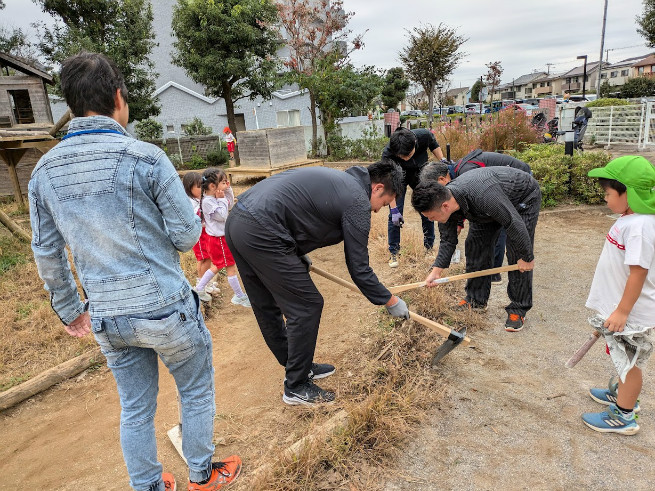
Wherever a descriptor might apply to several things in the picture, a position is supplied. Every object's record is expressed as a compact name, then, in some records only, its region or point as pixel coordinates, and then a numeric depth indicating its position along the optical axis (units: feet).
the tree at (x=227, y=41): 44.57
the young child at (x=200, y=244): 13.78
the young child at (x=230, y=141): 52.03
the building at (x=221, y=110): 73.00
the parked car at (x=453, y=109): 129.00
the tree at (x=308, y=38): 45.75
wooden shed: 27.25
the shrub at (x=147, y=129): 64.39
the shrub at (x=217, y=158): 54.08
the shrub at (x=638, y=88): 88.53
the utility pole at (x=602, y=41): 71.52
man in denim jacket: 5.08
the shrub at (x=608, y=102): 55.34
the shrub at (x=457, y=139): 30.45
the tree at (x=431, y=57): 58.44
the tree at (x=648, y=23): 66.74
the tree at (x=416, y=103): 132.89
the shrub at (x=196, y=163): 54.13
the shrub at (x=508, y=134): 31.94
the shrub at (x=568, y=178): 22.88
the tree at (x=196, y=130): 63.26
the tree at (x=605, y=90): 103.38
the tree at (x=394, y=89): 94.12
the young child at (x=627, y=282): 6.54
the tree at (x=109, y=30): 44.60
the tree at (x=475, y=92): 172.02
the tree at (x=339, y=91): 44.70
